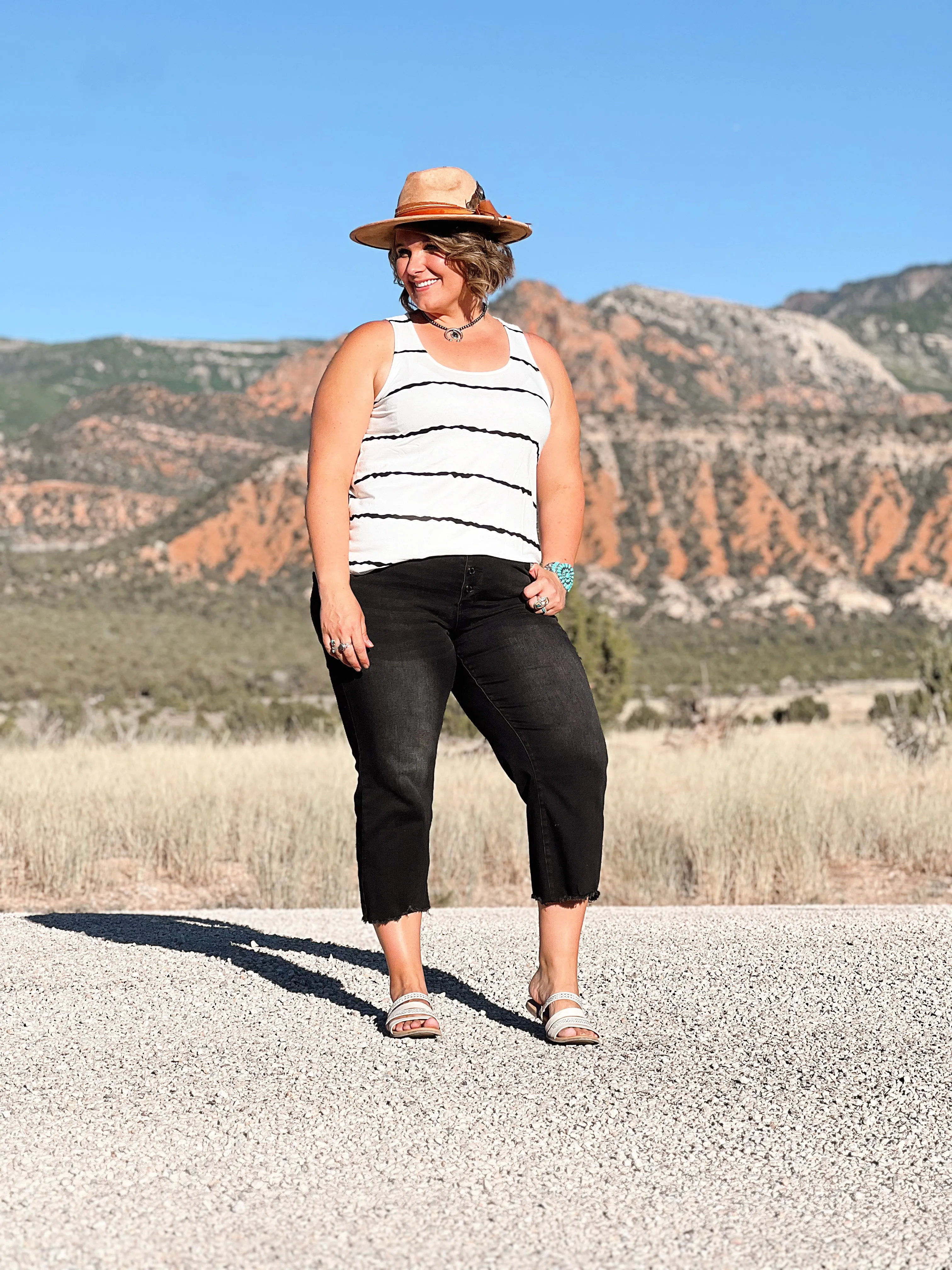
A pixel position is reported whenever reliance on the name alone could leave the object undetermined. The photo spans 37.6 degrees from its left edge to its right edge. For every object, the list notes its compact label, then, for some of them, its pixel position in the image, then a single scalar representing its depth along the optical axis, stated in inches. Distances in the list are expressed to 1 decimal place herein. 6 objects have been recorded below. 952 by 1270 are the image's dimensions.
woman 142.3
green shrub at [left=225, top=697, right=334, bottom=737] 792.3
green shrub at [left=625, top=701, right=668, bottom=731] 894.1
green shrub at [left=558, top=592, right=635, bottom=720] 711.7
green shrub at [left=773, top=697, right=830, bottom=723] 983.6
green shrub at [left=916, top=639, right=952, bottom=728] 655.8
